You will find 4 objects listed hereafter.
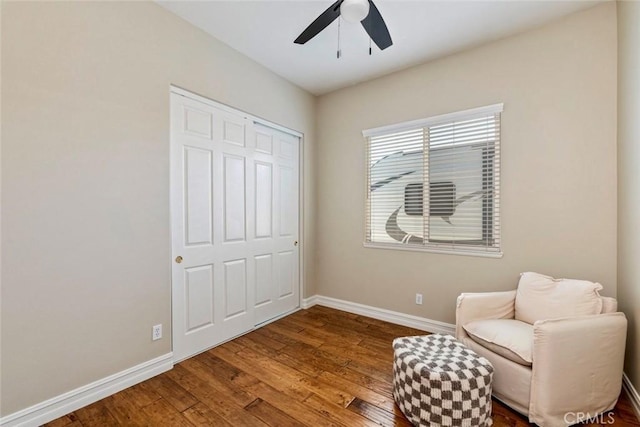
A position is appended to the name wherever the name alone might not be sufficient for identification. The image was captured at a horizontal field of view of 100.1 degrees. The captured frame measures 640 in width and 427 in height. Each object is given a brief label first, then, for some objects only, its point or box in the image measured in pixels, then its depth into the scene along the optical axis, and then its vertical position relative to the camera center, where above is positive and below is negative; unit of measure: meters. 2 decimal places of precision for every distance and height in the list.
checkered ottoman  1.52 -1.05
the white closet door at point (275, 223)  3.13 -0.15
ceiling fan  1.59 +1.28
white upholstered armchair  1.58 -0.91
